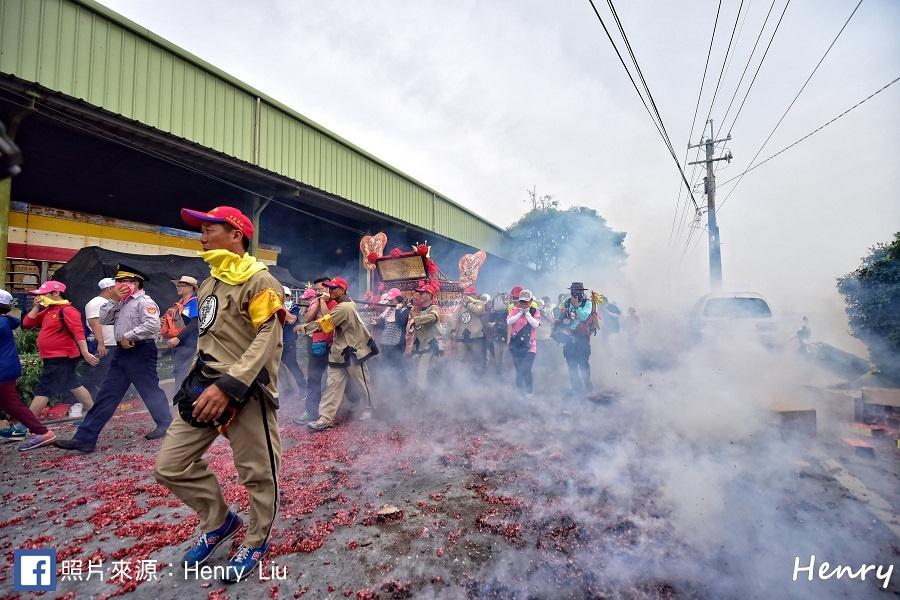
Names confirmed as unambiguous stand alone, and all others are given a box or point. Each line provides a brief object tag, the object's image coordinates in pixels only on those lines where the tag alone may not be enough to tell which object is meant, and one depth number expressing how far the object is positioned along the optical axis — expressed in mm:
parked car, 8477
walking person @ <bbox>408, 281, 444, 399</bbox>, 6918
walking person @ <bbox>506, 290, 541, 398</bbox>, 6910
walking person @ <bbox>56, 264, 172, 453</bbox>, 4434
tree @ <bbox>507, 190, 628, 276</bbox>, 25034
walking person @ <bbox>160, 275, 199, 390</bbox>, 5912
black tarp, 7380
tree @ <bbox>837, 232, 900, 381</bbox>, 6609
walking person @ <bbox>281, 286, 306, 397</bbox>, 6719
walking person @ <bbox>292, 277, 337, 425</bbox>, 5770
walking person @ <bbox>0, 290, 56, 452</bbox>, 4258
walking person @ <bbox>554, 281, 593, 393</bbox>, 6852
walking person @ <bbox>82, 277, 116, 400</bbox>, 5262
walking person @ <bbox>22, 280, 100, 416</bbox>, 4957
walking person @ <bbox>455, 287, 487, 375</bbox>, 8585
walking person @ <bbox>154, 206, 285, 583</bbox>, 2279
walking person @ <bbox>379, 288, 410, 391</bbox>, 7176
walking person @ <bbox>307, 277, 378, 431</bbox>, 5438
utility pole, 15906
